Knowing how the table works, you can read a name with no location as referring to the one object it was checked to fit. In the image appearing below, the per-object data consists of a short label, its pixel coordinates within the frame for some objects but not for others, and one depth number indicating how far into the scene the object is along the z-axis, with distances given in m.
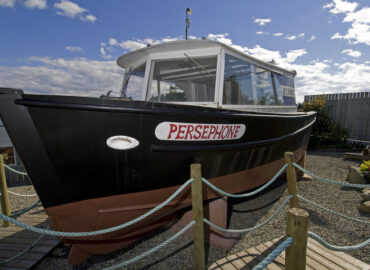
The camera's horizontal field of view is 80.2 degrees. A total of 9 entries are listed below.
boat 2.00
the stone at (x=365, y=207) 3.66
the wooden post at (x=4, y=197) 3.57
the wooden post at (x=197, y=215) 2.09
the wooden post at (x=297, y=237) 1.25
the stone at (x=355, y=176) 4.97
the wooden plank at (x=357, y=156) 7.24
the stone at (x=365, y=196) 3.94
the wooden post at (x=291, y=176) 2.77
